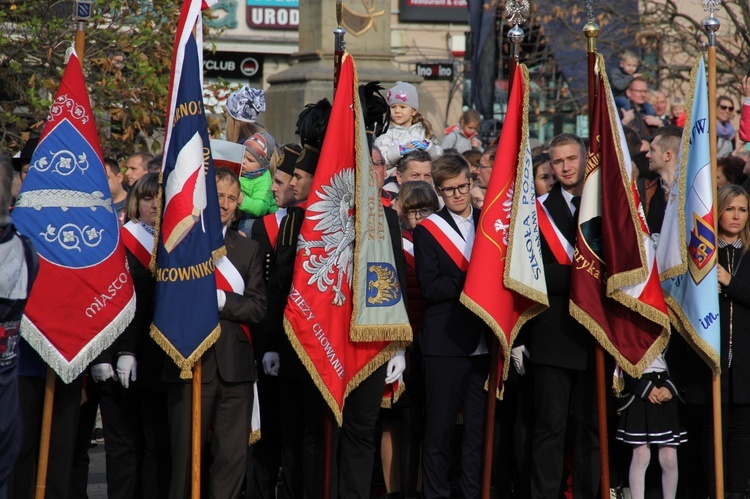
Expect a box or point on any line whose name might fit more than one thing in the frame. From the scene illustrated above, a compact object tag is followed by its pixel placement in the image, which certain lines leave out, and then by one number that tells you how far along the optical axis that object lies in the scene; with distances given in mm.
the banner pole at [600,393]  14414
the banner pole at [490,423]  14695
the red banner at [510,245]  14445
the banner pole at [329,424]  13945
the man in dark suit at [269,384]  15094
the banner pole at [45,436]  13172
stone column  24328
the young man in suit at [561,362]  14797
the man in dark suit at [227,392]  13617
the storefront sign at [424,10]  54500
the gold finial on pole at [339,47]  14133
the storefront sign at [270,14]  53875
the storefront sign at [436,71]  52031
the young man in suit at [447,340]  15133
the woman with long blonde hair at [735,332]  15102
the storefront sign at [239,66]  53534
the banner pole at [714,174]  14508
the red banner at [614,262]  14367
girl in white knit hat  20578
